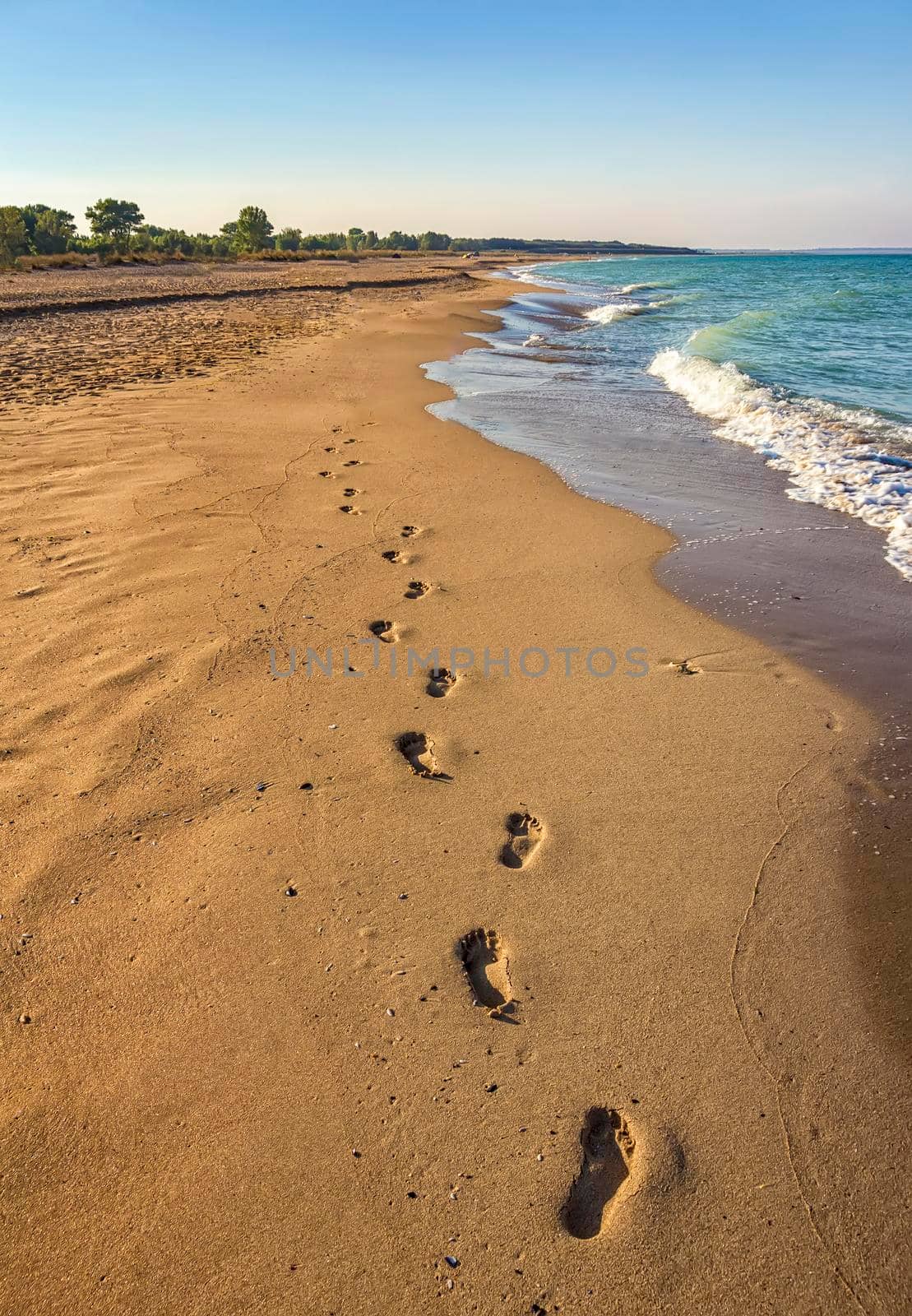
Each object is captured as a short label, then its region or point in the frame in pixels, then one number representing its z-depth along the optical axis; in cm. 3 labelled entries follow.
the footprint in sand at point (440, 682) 410
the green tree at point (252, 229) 6762
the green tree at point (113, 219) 6259
